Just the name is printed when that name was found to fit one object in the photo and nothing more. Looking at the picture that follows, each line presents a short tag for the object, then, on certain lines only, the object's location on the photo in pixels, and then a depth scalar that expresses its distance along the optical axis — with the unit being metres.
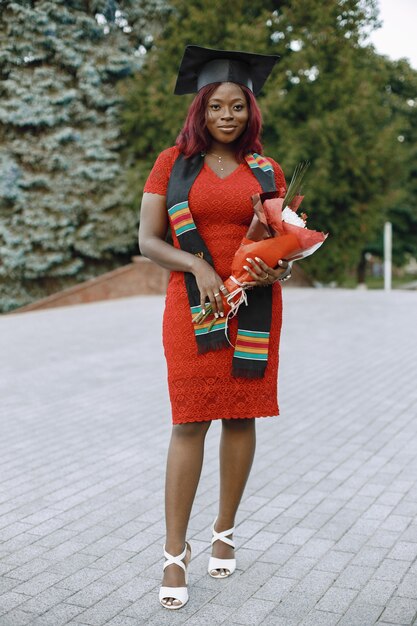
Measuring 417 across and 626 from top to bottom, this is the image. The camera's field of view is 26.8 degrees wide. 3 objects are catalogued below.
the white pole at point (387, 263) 20.51
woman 3.13
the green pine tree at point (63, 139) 18.61
